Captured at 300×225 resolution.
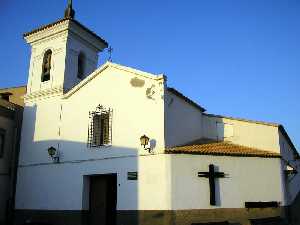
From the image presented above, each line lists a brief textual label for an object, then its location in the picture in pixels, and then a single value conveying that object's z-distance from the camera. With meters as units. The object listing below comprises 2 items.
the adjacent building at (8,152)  18.14
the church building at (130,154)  14.33
